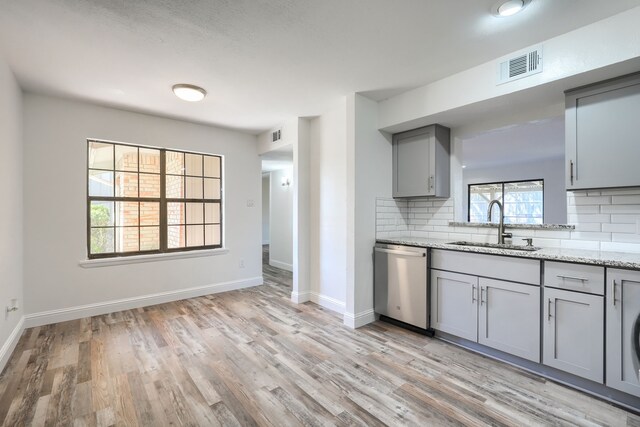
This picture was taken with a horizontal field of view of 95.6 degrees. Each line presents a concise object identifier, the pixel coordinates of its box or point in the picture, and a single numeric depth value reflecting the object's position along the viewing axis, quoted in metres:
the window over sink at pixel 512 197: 4.42
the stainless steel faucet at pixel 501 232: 2.77
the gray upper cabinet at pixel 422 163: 3.17
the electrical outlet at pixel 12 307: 2.51
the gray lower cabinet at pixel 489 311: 2.20
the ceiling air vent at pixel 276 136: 4.30
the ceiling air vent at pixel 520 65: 2.21
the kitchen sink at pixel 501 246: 2.52
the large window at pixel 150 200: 3.65
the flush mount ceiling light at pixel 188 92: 2.91
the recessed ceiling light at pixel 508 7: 1.76
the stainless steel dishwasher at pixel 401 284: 2.85
